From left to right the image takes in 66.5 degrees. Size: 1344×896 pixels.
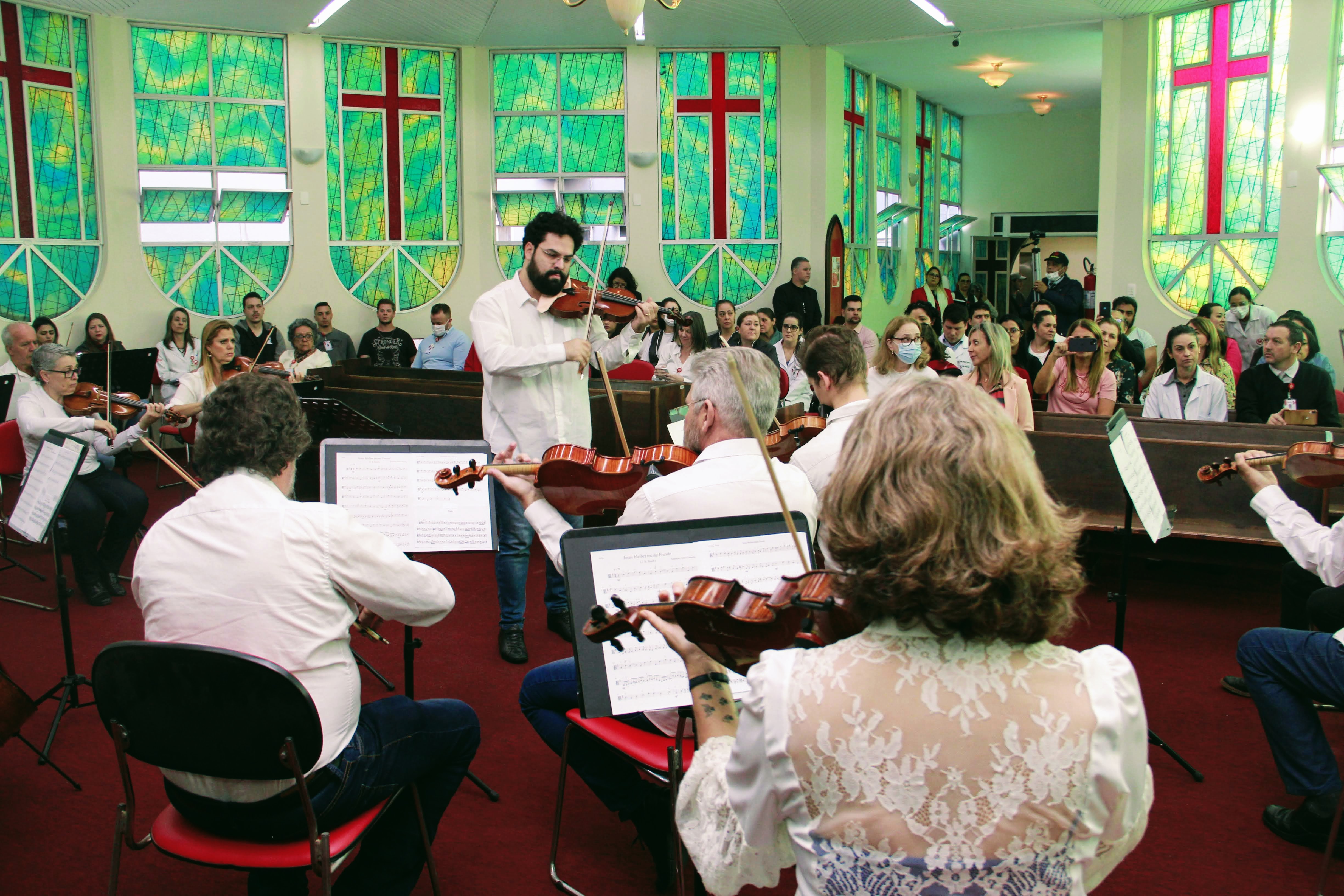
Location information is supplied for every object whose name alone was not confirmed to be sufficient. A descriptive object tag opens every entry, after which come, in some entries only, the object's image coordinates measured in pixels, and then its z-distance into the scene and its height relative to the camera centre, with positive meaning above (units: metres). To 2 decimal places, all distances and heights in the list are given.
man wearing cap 9.55 +0.15
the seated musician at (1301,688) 2.51 -0.94
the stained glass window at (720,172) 10.21 +1.39
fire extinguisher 13.72 +0.30
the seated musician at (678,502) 2.26 -0.42
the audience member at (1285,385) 5.22 -0.39
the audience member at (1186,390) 5.16 -0.41
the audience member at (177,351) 8.18 -0.31
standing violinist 3.61 -0.22
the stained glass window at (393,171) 9.49 +1.32
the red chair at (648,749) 1.96 -0.90
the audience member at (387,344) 9.26 -0.29
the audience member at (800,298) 9.73 +0.11
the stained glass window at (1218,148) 8.37 +1.34
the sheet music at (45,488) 3.24 -0.56
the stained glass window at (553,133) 10.02 +1.73
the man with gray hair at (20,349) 6.05 -0.22
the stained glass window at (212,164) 8.62 +1.27
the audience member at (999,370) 4.68 -0.28
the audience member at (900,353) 4.94 -0.21
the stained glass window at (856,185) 11.27 +1.39
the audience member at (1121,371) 5.89 -0.37
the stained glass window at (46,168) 7.66 +1.11
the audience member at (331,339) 8.97 -0.24
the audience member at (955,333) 7.68 -0.18
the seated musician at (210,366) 5.18 -0.27
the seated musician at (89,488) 4.59 -0.82
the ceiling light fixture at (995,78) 11.34 +2.55
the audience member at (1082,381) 5.34 -0.38
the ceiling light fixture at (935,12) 8.72 +2.58
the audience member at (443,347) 9.09 -0.32
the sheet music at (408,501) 2.76 -0.51
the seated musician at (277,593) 1.84 -0.51
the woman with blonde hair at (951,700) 1.12 -0.43
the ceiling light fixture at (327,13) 8.38 +2.47
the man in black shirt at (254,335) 8.57 -0.19
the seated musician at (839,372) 3.24 -0.20
